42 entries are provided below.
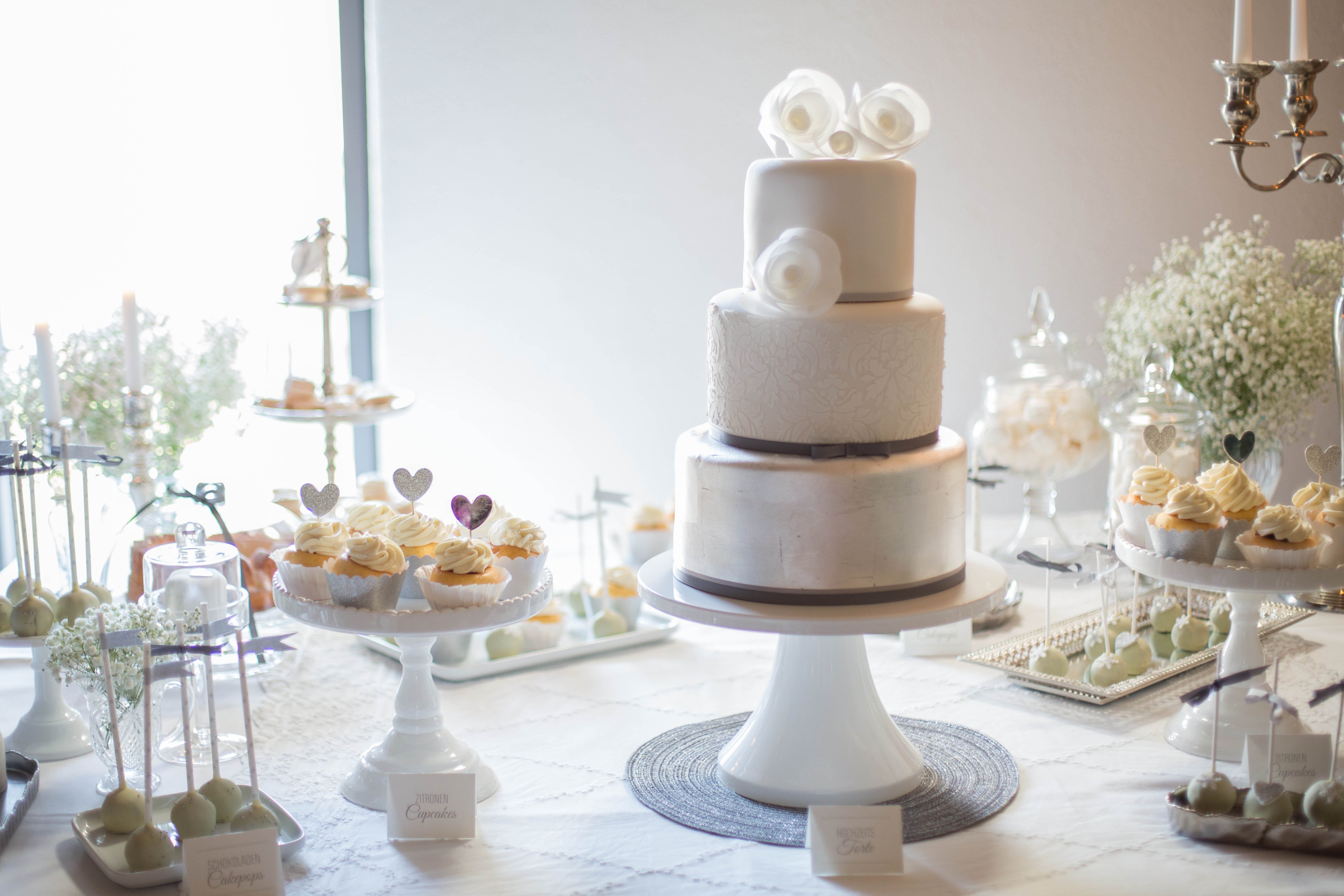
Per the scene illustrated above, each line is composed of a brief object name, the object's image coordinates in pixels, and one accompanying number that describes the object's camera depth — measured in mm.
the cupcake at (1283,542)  1685
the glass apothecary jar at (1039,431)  2559
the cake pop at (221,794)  1444
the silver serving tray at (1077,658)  1932
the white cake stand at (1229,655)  1691
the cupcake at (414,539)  1723
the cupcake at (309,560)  1639
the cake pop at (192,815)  1396
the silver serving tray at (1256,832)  1443
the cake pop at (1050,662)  1989
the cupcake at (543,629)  2188
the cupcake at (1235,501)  1763
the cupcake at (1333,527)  1773
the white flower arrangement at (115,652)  1597
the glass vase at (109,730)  1621
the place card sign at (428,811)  1532
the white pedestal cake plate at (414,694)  1566
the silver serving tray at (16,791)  1540
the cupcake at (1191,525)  1714
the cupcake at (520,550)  1743
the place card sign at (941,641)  2178
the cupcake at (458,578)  1601
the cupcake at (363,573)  1598
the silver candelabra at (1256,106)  1872
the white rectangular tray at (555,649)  2098
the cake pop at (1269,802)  1469
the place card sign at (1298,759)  1553
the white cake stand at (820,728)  1616
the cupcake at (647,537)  2600
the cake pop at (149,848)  1401
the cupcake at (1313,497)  1820
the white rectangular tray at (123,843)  1399
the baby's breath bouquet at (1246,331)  2523
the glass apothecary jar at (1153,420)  2395
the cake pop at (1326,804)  1450
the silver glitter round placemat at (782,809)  1573
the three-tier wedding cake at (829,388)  1527
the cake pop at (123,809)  1491
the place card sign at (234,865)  1345
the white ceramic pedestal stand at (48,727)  1817
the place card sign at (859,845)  1449
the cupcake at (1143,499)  1847
